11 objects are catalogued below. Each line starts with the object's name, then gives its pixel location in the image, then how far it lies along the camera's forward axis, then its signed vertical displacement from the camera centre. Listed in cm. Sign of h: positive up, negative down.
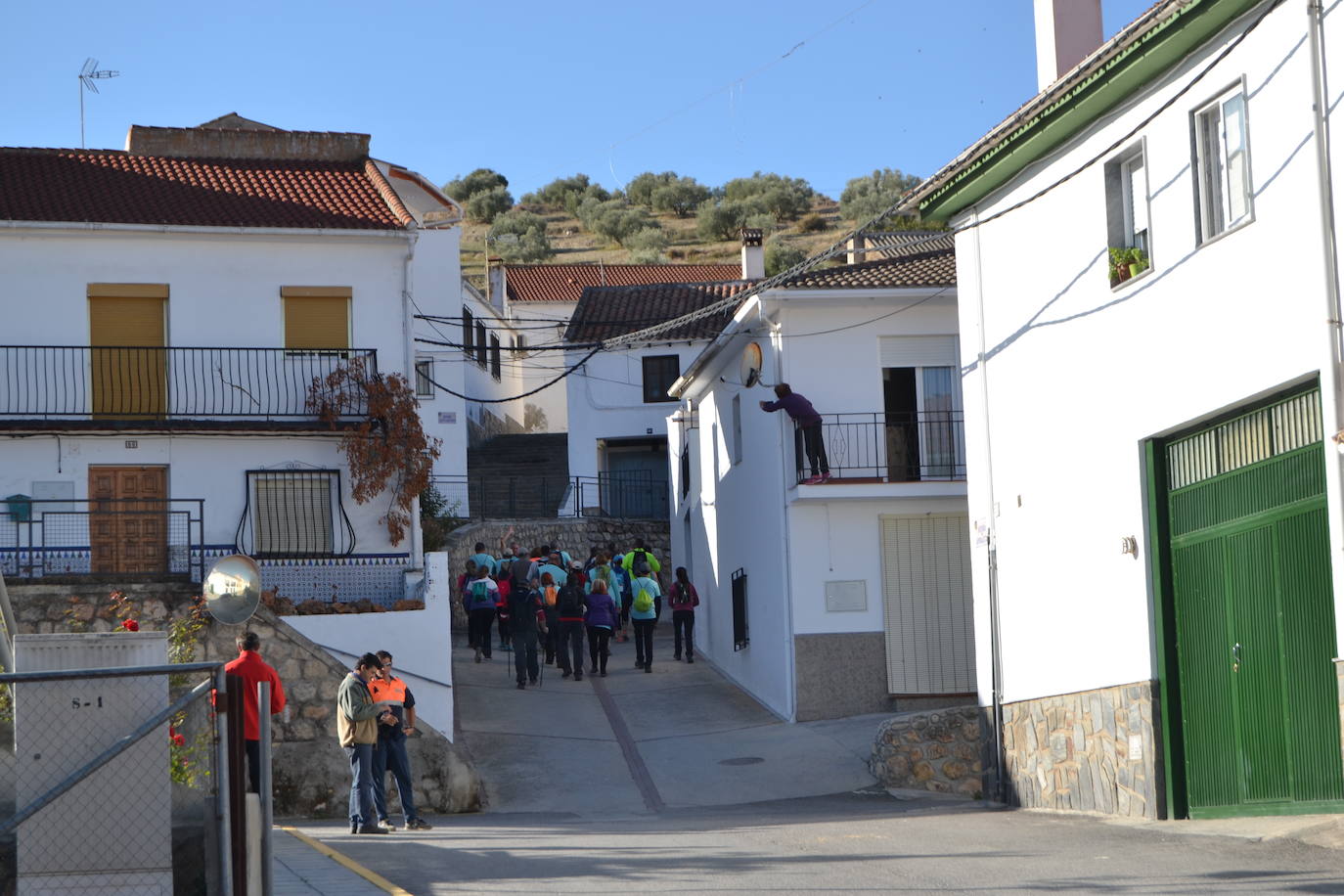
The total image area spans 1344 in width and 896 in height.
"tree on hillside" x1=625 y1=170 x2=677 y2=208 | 10112 +2462
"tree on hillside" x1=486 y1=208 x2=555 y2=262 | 8862 +1964
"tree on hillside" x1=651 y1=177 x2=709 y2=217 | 9881 +2325
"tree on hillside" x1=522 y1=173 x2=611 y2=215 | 10425 +2533
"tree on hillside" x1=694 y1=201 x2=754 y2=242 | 9044 +1977
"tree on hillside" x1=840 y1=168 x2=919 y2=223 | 8982 +2184
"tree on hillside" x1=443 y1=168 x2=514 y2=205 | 10544 +2622
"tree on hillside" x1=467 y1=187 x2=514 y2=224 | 10150 +2397
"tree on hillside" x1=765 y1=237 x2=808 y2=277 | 7350 +1500
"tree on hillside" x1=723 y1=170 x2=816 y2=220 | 9362 +2248
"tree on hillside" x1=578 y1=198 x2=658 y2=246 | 9250 +2057
